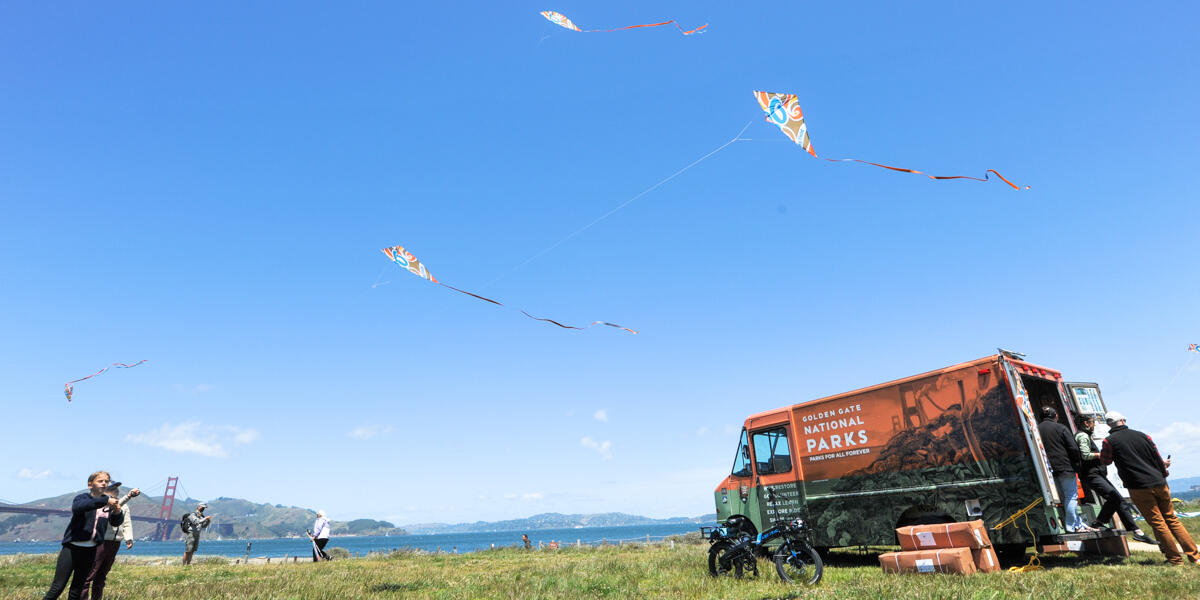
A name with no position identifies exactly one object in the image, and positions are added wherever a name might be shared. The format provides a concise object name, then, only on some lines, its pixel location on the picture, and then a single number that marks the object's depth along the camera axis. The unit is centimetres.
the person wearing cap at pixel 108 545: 638
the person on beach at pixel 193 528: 1568
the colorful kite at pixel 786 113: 855
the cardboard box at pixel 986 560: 820
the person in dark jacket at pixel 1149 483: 790
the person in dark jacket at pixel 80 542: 607
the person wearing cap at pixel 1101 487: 856
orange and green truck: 853
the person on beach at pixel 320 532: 1612
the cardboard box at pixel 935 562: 798
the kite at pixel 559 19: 959
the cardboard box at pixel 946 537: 823
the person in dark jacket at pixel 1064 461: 827
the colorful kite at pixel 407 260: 1142
